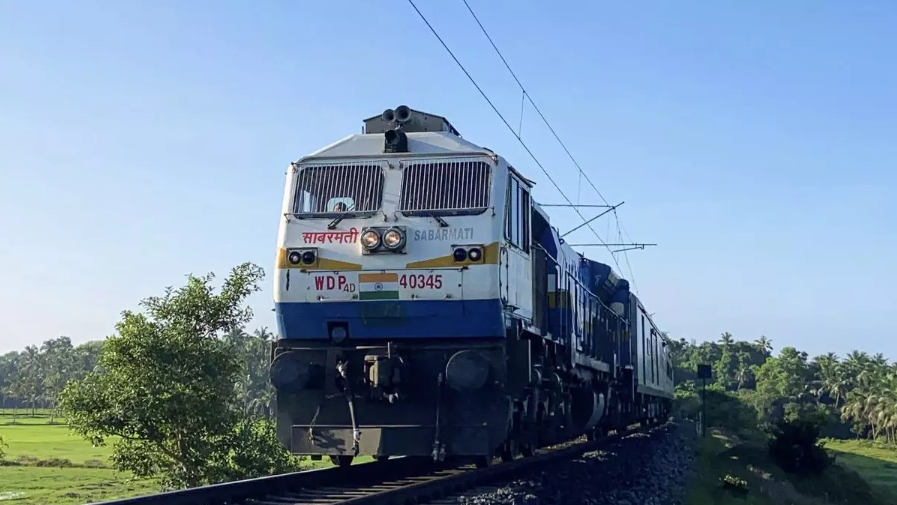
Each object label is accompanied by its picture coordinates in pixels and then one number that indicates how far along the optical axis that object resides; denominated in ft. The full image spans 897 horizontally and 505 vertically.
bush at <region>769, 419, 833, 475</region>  83.05
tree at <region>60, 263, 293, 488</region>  76.74
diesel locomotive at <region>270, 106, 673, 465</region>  32.07
